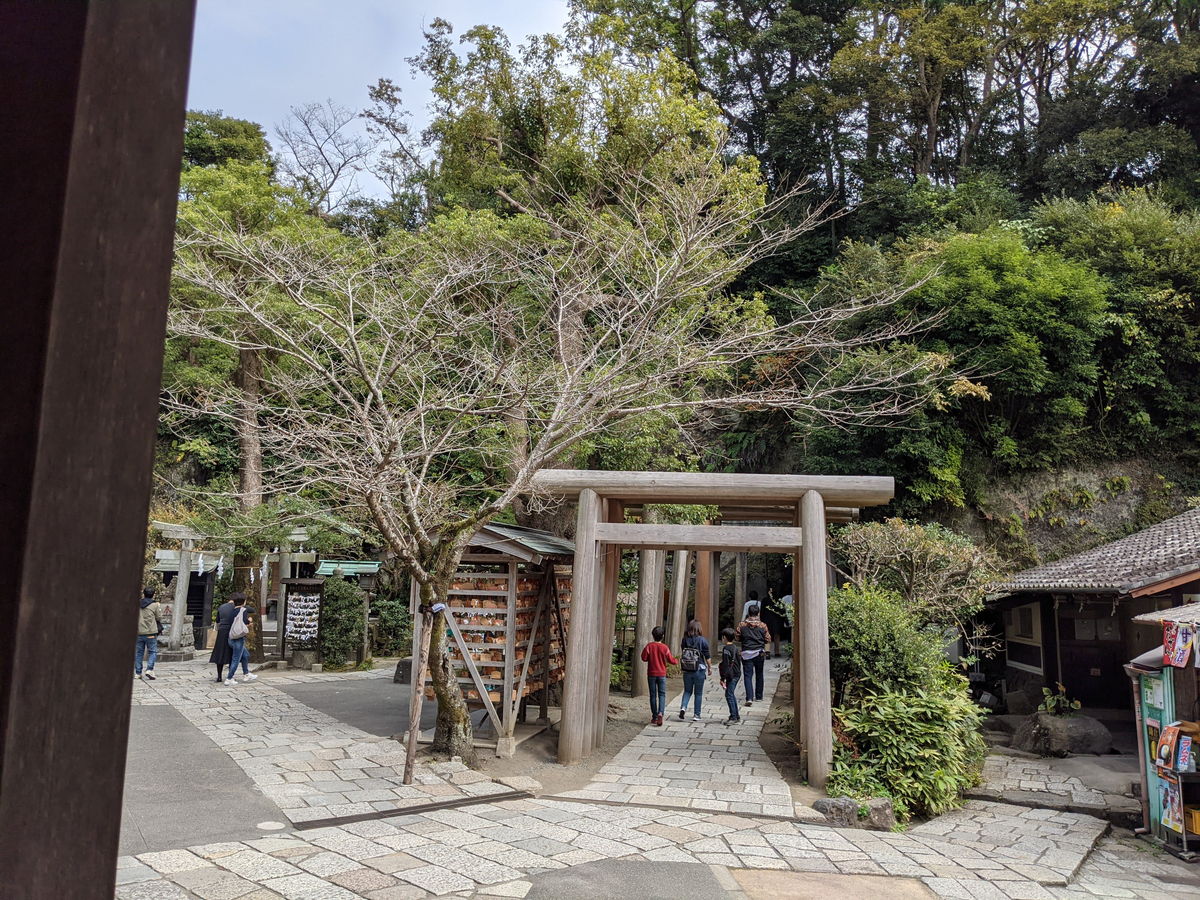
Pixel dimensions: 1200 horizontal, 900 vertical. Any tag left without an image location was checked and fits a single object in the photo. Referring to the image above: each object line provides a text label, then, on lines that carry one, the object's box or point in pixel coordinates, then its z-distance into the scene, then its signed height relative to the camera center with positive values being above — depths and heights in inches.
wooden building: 427.8 -20.6
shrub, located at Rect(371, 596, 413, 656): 744.3 -58.5
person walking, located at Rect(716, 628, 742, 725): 467.2 -58.3
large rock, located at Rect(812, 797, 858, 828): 280.7 -84.1
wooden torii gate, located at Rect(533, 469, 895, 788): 335.3 +14.0
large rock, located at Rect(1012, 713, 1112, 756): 430.0 -85.3
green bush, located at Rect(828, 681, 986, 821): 313.3 -70.8
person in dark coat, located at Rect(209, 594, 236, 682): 524.4 -54.6
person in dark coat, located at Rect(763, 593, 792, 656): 908.0 -56.6
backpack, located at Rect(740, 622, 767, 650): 491.8 -38.1
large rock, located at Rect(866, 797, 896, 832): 283.9 -86.0
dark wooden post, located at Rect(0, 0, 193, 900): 38.0 +7.9
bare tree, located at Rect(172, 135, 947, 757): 311.1 +117.5
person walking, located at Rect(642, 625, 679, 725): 419.2 -51.9
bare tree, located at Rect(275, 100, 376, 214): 890.7 +447.2
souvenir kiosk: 271.3 -53.5
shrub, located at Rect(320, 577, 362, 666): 618.2 -42.0
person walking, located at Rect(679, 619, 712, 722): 445.1 -47.3
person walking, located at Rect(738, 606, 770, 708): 493.0 -43.8
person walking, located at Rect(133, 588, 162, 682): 504.7 -43.2
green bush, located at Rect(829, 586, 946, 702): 353.1 -32.9
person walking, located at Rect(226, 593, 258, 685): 504.4 -47.8
